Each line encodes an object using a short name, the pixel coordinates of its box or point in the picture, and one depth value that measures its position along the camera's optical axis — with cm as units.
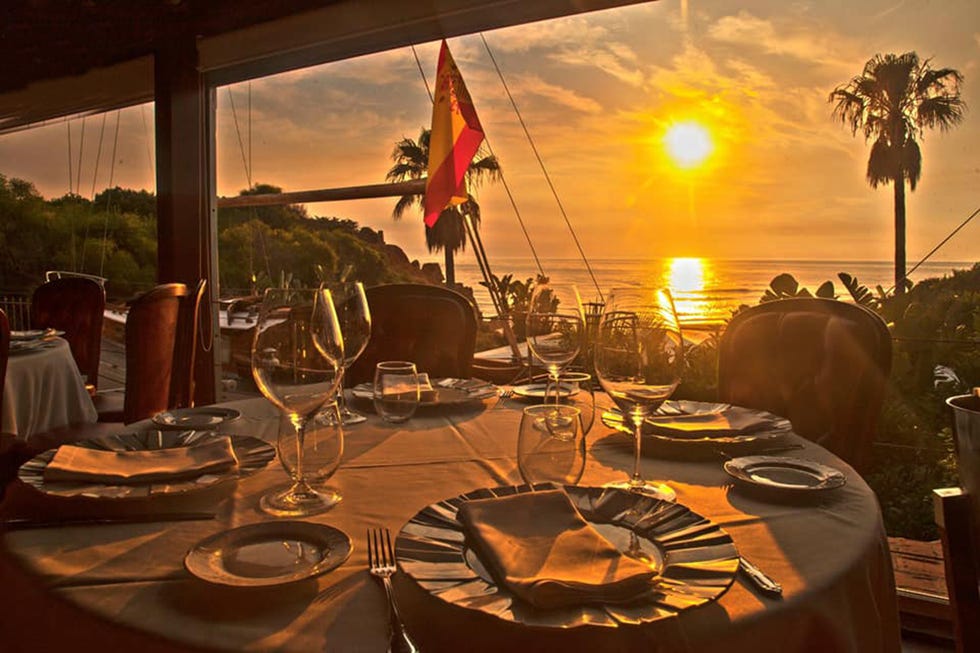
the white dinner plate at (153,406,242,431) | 125
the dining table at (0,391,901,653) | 57
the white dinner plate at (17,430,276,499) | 88
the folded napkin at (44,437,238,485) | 91
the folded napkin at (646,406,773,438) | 120
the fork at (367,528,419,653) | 54
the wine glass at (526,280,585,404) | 116
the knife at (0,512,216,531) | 79
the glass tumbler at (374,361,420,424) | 134
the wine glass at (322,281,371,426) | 106
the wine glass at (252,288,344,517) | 85
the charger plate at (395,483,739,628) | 58
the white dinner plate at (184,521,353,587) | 65
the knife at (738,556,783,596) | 65
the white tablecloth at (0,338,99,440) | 256
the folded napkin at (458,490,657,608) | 59
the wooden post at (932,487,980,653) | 91
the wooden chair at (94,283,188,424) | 258
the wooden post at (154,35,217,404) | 443
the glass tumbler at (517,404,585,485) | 78
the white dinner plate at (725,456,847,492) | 93
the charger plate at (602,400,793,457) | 113
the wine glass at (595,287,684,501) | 93
